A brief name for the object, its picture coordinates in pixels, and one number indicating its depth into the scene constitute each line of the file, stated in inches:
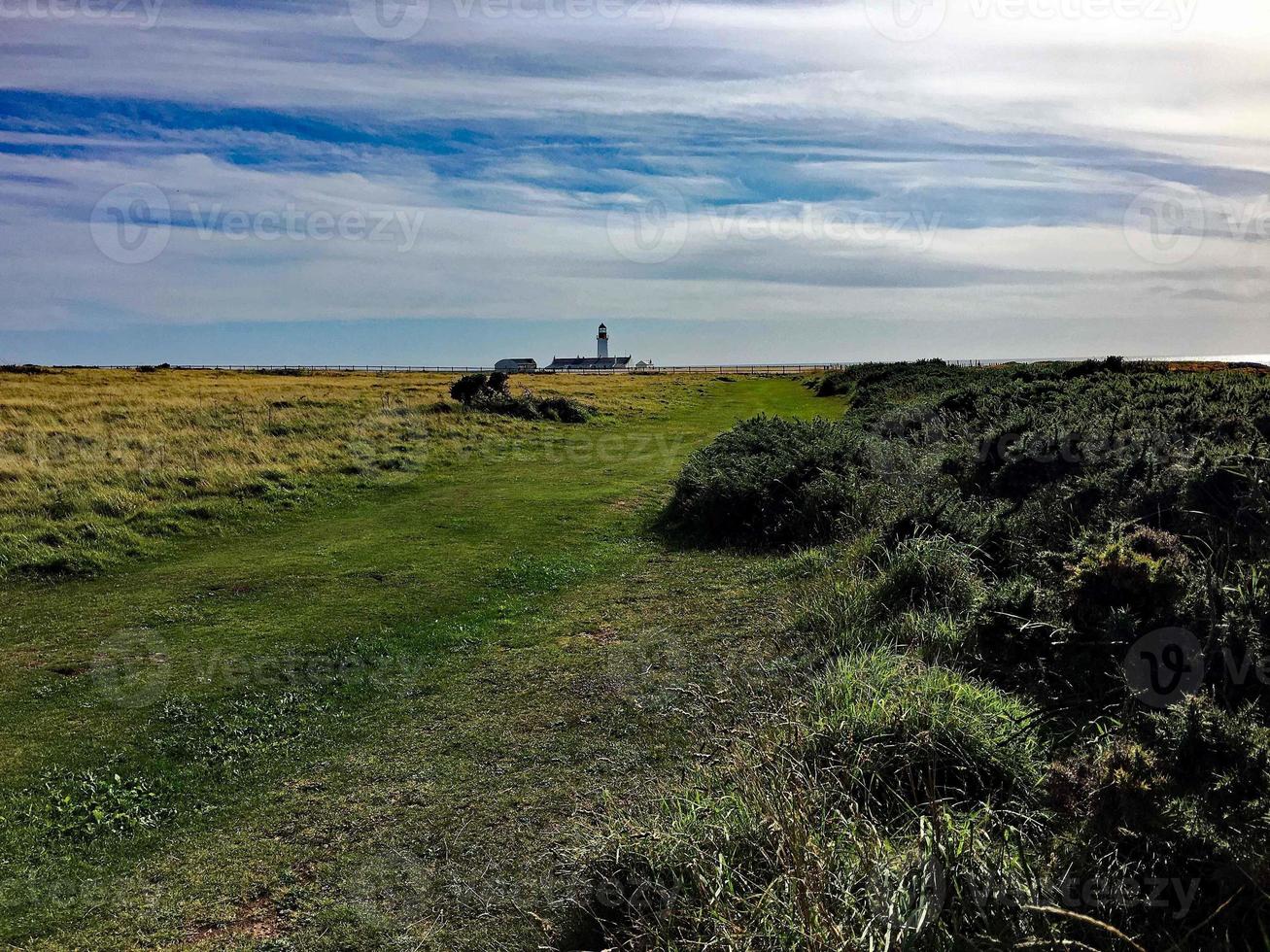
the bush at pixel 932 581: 280.1
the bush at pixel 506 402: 1194.0
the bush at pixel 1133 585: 208.2
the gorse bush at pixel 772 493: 469.1
